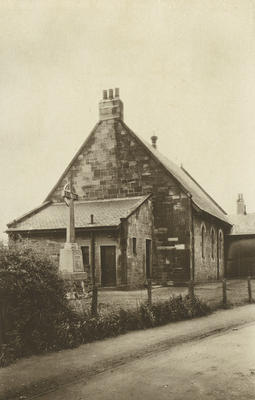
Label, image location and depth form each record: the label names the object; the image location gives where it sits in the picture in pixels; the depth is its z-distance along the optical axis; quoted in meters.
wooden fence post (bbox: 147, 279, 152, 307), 12.27
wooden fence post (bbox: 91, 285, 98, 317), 10.81
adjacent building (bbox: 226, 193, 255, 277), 34.03
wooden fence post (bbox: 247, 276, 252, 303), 16.94
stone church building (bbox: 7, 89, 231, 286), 22.88
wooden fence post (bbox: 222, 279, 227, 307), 15.33
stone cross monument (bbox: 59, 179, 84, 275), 18.22
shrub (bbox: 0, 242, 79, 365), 8.73
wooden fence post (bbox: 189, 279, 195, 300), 13.90
